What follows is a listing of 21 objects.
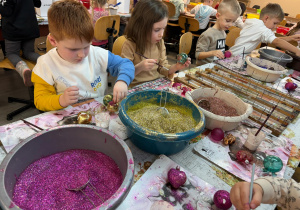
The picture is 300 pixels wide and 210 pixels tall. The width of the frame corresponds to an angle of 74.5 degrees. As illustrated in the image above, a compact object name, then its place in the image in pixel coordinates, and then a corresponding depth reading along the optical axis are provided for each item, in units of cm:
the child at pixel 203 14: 407
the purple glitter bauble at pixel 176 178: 66
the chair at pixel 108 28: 262
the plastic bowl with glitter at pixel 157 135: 69
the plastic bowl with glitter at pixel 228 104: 90
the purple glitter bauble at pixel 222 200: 60
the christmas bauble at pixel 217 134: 90
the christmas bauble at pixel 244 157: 80
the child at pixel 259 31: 233
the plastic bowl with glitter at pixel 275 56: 177
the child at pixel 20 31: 176
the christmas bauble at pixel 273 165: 78
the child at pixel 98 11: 289
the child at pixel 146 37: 139
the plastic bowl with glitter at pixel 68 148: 50
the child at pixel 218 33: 219
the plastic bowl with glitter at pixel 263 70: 150
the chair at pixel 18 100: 187
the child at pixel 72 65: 92
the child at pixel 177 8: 423
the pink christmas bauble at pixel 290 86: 148
